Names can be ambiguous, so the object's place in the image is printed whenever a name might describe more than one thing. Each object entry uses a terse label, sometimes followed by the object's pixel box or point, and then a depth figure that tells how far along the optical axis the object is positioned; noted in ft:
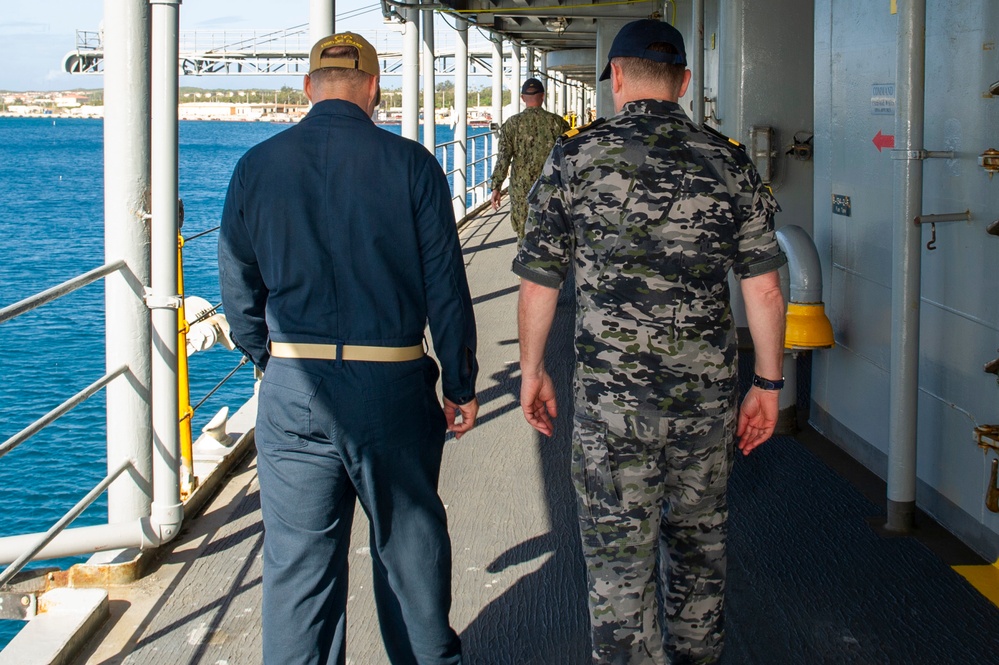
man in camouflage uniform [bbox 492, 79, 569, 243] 25.88
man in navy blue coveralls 8.46
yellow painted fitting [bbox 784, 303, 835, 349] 15.55
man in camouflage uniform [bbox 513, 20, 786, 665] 8.39
